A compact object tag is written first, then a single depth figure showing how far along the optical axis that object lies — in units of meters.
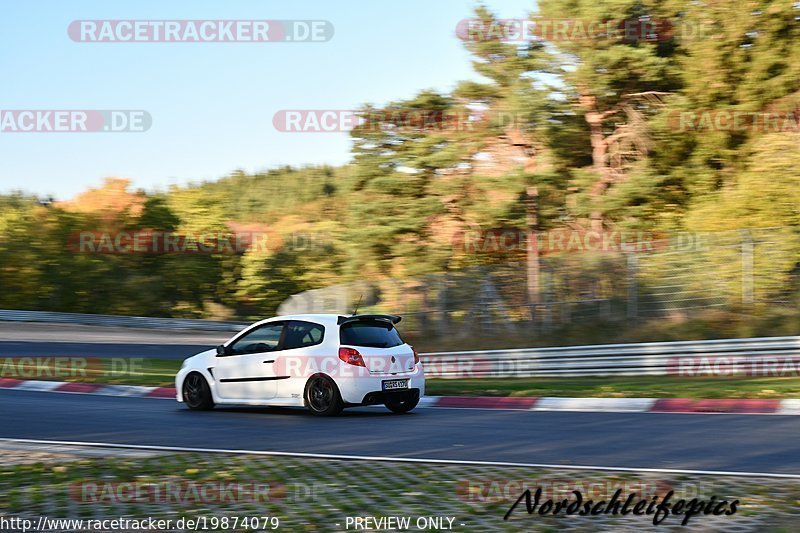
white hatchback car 13.46
